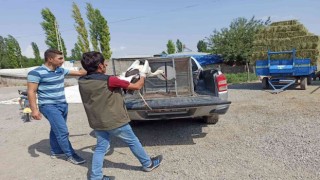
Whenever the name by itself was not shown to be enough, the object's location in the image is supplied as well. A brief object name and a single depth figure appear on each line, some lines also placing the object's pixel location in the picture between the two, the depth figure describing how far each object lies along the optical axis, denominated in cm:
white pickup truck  426
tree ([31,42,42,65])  5401
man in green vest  324
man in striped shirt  401
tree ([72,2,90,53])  3938
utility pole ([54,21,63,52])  3697
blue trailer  1020
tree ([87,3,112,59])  3975
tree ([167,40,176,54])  5978
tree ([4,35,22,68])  4703
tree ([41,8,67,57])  3959
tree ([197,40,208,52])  6479
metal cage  537
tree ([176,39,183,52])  7012
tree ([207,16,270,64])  2277
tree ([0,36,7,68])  4928
